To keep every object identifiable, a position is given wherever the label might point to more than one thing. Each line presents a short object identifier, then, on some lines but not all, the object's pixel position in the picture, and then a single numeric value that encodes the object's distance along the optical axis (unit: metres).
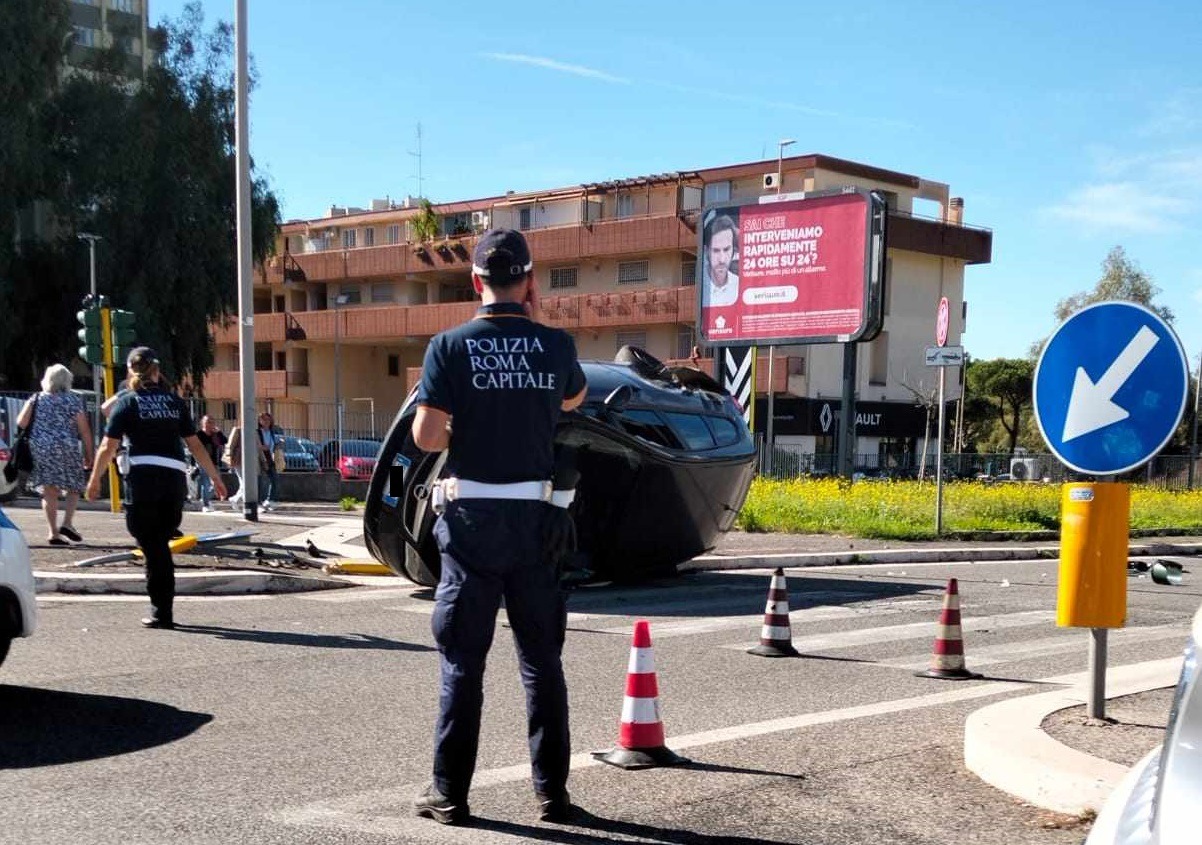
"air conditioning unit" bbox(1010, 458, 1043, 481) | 40.34
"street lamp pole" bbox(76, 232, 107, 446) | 32.31
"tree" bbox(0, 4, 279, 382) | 33.75
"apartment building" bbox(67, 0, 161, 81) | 35.56
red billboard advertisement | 21.45
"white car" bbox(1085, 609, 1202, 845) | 2.01
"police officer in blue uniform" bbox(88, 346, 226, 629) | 8.08
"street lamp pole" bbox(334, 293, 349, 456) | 59.00
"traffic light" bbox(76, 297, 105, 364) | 17.11
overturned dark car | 10.01
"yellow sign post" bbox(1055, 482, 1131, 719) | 5.03
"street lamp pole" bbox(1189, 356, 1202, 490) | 39.53
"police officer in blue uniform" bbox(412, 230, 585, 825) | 4.08
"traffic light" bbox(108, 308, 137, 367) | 17.41
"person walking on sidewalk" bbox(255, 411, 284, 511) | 21.95
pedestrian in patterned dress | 12.33
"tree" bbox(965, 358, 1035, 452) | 65.19
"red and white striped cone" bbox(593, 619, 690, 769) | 4.99
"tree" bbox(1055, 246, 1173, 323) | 58.97
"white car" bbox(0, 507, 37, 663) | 5.83
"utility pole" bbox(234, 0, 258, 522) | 18.14
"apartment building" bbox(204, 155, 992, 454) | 49.50
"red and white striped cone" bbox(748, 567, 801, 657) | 7.79
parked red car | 28.69
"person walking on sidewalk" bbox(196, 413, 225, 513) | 21.11
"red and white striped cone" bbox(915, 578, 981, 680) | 7.22
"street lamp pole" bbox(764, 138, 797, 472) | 26.04
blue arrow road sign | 4.99
